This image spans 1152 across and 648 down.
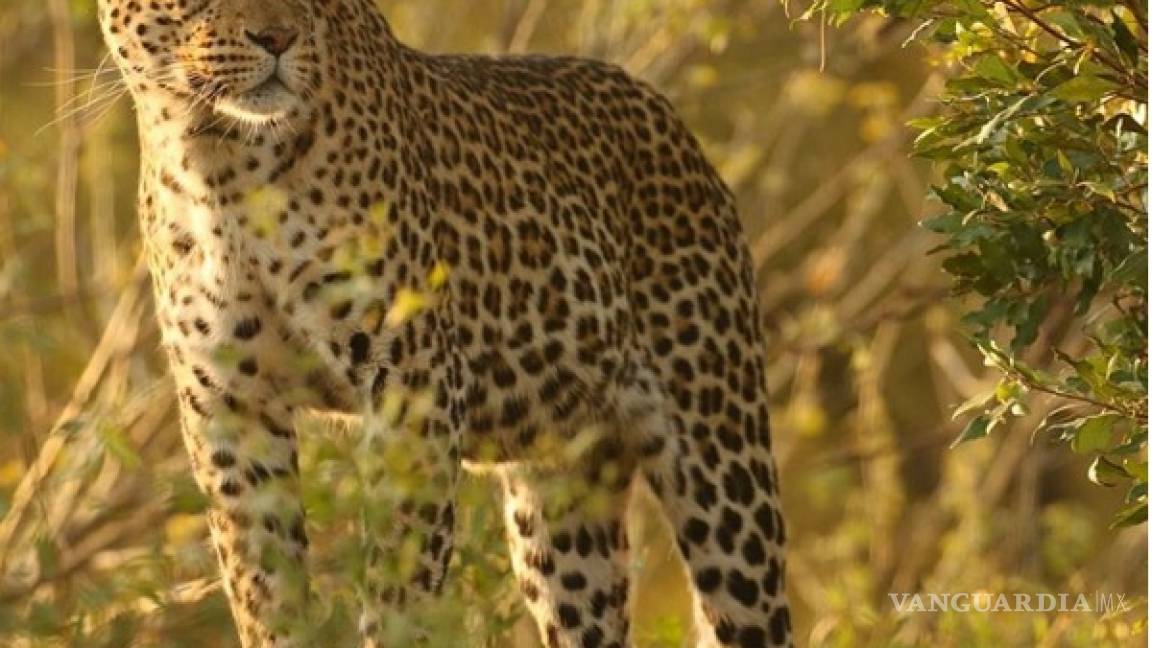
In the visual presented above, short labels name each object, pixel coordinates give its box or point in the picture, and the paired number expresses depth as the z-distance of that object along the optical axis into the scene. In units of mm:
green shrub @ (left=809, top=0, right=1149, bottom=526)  13484
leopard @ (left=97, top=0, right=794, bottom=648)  15383
